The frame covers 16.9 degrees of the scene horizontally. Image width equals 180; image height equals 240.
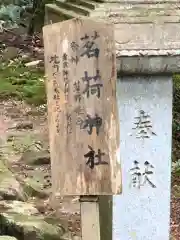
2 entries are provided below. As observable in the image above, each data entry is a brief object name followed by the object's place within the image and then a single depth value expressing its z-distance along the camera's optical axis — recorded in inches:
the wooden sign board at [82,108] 109.3
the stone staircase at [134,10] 120.6
